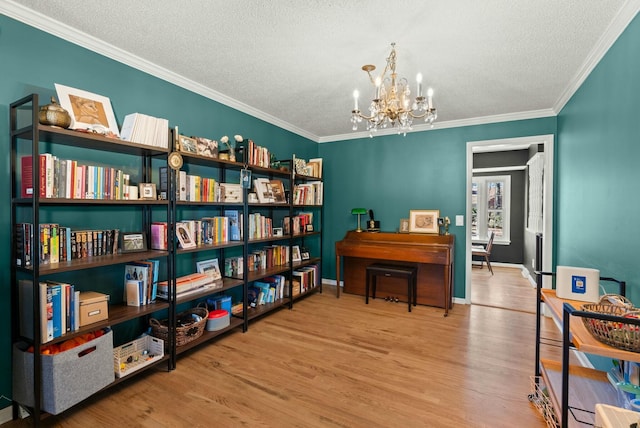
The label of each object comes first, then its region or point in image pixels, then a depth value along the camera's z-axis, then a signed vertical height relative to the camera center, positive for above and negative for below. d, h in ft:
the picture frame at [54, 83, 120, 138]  6.46 +2.31
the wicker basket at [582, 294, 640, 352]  3.84 -1.57
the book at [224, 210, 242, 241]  10.19 -0.54
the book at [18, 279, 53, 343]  5.51 -1.88
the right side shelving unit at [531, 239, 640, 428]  4.00 -3.08
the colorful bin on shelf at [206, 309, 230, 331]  9.32 -3.43
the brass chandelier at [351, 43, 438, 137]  6.92 +2.46
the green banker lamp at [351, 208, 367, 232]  14.50 +0.01
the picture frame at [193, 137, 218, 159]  8.87 +1.95
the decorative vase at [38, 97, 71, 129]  5.69 +1.85
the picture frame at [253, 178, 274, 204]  11.28 +0.83
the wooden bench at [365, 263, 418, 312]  12.29 -2.62
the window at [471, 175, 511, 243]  22.66 +0.34
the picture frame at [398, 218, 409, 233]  14.37 -0.67
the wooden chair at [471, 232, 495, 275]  19.07 -2.57
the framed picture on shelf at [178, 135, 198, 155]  8.25 +1.89
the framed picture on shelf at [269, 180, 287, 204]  12.07 +0.82
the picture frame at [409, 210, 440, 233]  13.66 -0.45
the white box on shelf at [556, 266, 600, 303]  5.50 -1.36
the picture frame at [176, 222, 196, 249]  8.30 -0.70
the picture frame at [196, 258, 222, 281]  9.71 -1.89
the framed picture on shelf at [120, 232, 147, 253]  7.34 -0.77
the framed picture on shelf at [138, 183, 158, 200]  7.49 +0.51
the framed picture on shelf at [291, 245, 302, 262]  13.46 -1.95
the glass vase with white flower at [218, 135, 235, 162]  9.73 +1.89
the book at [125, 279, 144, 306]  7.47 -2.02
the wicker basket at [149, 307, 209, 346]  7.88 -3.22
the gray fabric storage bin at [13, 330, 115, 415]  5.50 -3.17
